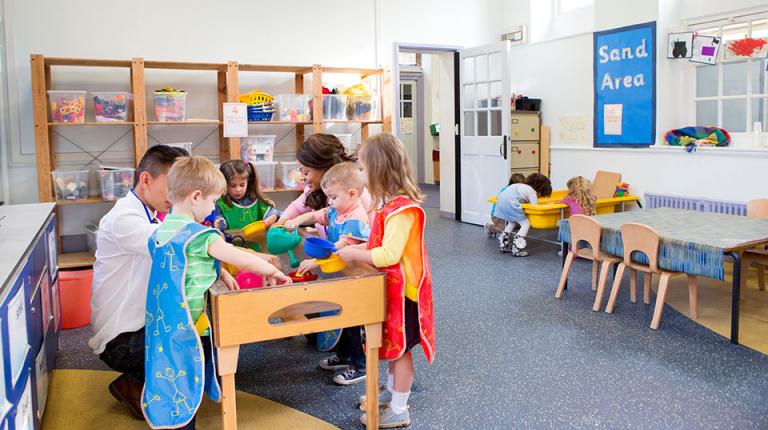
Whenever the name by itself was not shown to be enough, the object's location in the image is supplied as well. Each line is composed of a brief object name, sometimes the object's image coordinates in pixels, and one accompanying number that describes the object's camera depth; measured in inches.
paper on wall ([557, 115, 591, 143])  279.7
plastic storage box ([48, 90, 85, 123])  205.8
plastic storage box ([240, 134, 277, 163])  234.8
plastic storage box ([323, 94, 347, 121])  245.8
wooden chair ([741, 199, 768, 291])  180.2
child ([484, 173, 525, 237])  250.6
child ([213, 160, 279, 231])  142.9
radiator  217.6
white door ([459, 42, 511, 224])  279.4
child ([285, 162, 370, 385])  106.3
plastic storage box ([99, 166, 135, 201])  210.5
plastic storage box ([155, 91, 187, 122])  219.8
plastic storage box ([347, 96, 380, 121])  250.8
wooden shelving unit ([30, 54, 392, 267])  203.2
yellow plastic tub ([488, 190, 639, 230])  229.3
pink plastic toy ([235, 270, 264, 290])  109.1
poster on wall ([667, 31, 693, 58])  233.6
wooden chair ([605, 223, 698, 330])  150.8
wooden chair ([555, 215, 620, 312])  165.5
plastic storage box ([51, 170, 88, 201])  206.8
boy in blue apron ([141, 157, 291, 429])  86.9
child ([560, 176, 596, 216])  223.6
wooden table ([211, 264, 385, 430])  86.1
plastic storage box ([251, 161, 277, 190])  234.8
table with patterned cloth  139.9
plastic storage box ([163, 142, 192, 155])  225.5
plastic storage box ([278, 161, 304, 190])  239.9
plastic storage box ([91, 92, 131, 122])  211.8
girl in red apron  98.8
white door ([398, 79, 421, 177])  478.0
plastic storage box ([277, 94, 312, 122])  238.8
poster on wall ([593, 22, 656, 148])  247.0
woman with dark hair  126.3
